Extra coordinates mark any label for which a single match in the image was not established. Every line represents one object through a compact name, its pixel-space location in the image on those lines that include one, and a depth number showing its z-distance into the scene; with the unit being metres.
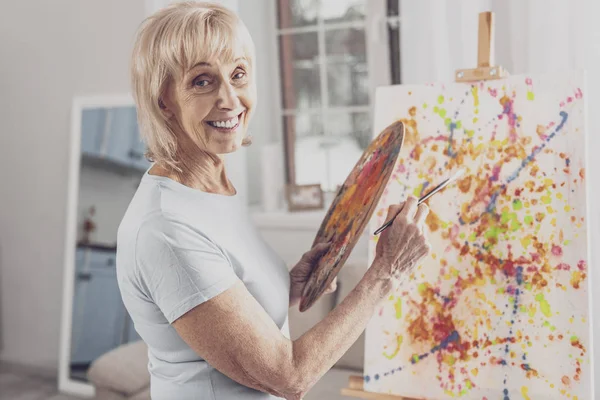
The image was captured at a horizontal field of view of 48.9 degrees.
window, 3.32
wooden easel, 1.62
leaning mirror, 3.30
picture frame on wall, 3.21
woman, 1.08
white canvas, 1.48
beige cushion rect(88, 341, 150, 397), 2.53
